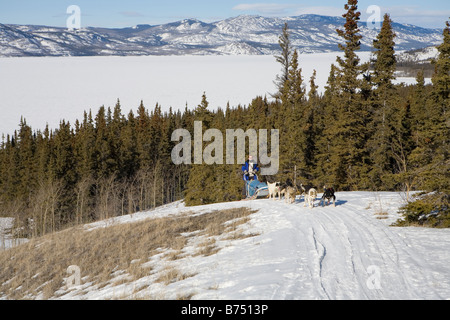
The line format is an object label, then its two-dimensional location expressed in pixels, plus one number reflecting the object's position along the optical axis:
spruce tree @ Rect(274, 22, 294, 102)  42.59
